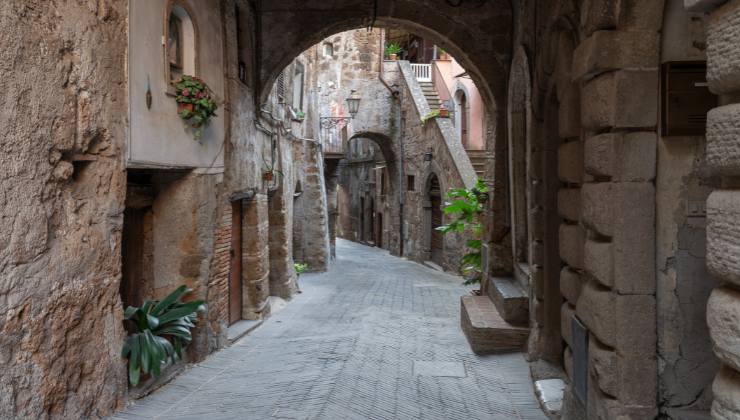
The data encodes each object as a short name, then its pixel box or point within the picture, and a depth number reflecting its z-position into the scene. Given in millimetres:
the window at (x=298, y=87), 15414
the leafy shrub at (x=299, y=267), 15180
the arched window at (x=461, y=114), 26875
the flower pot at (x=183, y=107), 6438
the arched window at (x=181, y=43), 6840
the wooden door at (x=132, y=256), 6762
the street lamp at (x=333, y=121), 24125
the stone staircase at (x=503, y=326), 7574
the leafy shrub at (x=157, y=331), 5452
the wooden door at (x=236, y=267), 9406
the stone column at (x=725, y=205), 1990
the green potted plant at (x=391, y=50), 26284
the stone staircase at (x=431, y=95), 22844
